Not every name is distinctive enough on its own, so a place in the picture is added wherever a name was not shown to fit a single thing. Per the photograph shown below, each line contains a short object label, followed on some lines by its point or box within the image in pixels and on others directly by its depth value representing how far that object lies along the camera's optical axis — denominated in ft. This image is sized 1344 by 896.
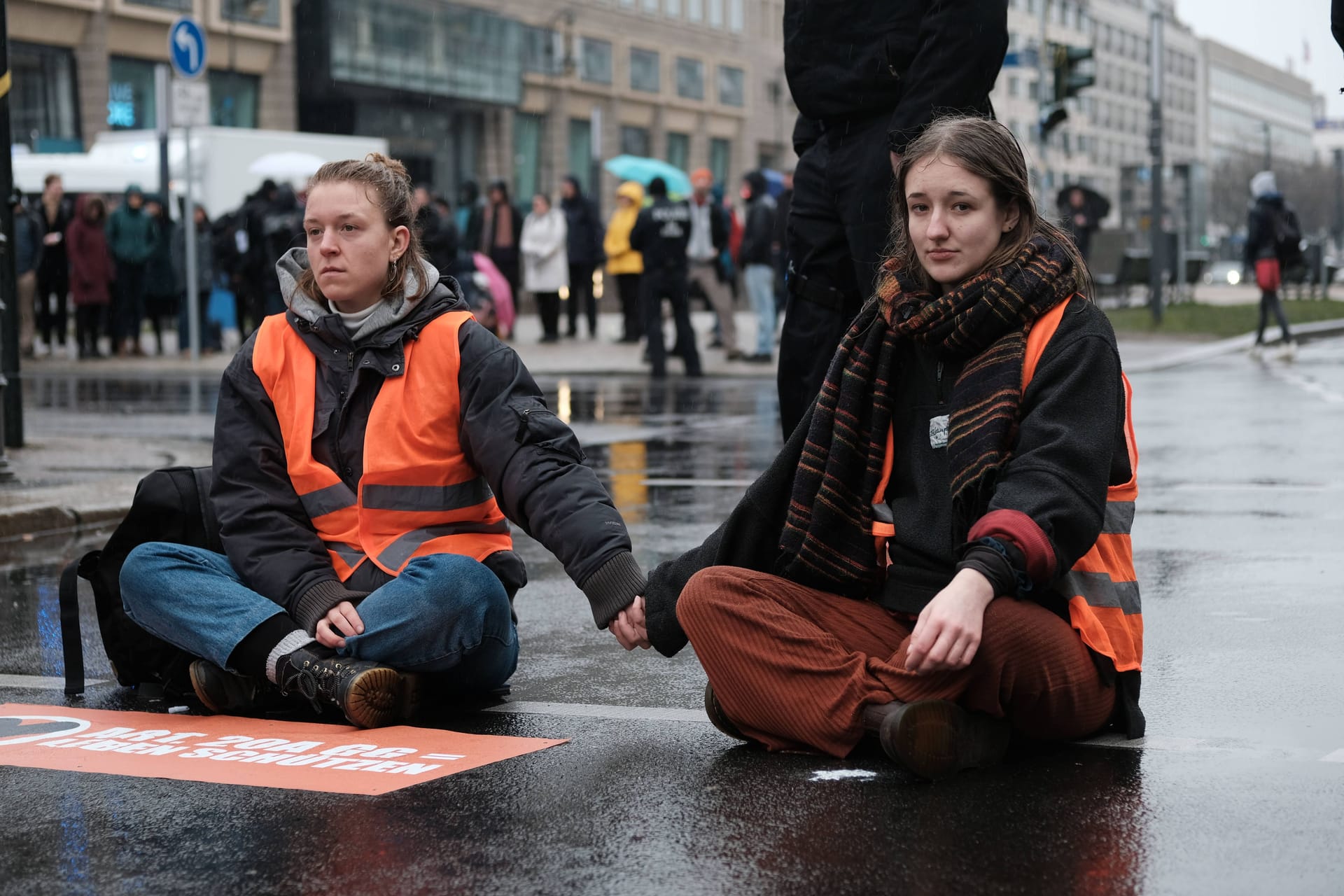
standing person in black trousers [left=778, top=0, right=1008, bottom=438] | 17.42
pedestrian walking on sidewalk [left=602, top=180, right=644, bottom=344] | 65.86
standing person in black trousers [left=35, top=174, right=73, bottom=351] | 69.10
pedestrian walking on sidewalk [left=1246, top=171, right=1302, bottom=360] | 64.03
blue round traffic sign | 59.36
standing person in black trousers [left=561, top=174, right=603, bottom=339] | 71.92
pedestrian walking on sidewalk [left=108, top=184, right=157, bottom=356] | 69.00
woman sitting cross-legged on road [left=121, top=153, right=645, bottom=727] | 13.64
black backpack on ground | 14.94
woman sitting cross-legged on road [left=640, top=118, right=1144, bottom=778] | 11.48
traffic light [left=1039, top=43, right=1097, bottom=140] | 69.10
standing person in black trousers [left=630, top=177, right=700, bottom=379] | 56.03
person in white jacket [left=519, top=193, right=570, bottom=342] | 72.18
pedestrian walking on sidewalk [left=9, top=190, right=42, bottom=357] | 65.32
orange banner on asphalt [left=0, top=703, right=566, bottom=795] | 12.14
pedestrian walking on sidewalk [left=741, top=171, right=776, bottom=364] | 60.90
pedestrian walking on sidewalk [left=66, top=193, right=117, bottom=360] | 67.21
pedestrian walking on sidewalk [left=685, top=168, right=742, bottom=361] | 62.90
